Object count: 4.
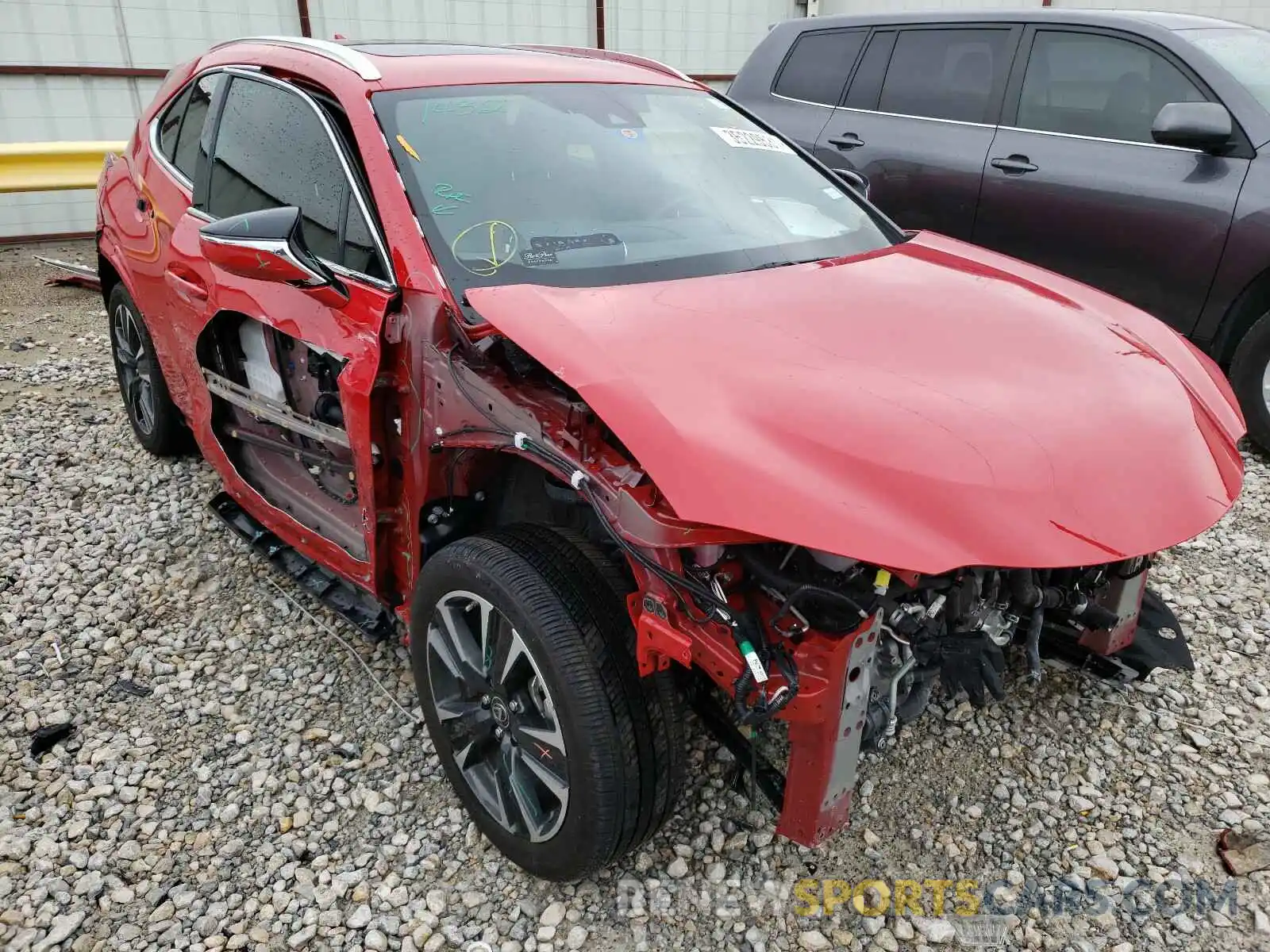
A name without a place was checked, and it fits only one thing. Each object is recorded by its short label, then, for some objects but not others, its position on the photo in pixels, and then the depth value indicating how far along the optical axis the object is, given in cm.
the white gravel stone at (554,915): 215
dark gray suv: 420
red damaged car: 172
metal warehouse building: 859
